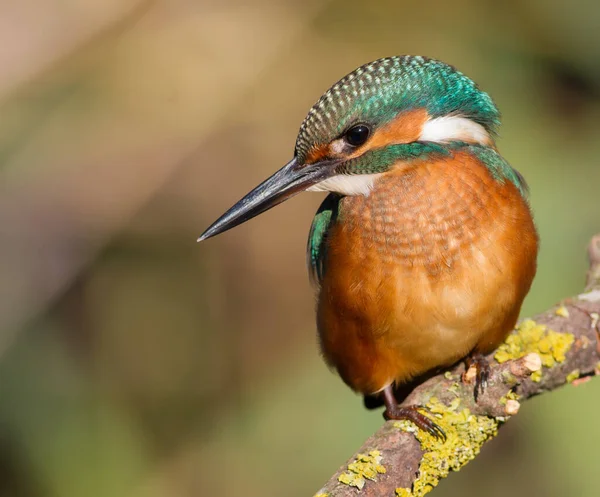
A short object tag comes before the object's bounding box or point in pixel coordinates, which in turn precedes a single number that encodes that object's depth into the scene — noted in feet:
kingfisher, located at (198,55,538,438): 16.69
